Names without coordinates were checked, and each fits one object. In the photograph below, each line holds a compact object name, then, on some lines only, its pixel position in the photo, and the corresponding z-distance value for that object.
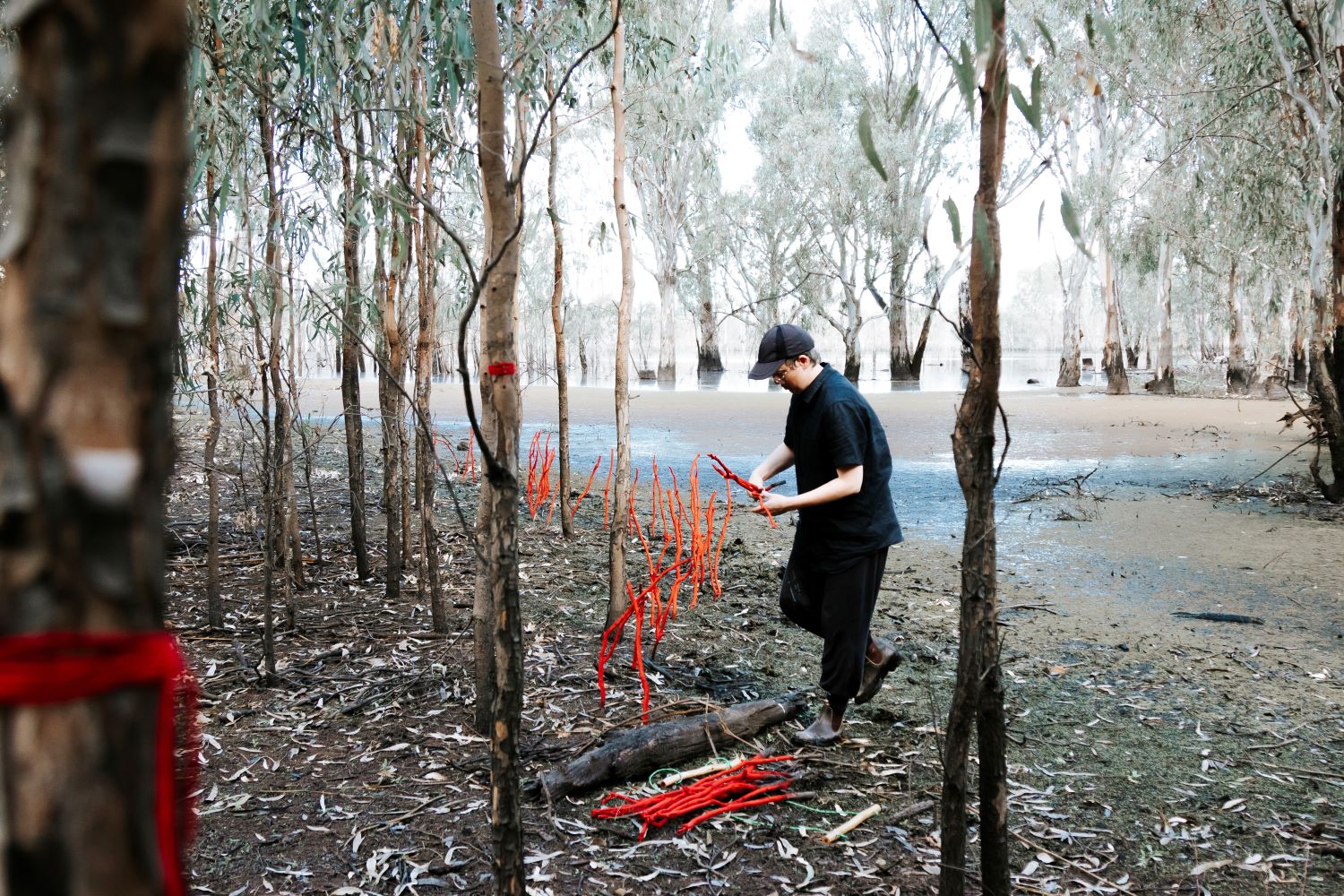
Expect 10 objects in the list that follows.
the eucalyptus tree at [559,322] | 6.05
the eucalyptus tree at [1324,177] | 7.93
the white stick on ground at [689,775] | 3.27
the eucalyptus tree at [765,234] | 31.33
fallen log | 3.21
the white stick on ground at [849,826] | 2.94
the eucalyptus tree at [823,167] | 28.36
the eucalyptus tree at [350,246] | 4.71
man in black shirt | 3.60
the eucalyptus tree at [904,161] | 28.00
